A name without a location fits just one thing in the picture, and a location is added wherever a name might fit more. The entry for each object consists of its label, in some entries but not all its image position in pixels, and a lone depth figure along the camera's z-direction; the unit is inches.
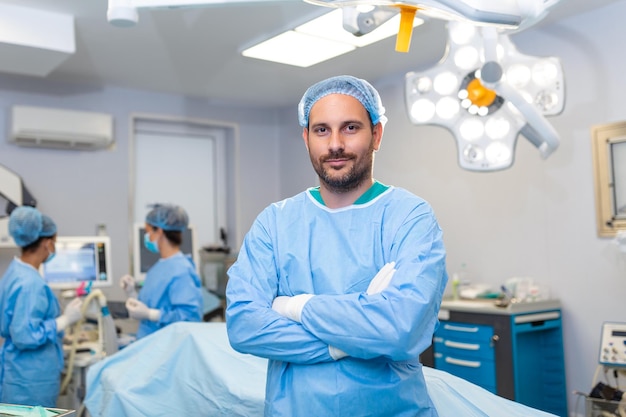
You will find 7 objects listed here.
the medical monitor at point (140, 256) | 170.1
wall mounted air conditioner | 167.6
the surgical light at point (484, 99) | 104.7
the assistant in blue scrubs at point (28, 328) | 110.4
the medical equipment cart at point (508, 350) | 131.2
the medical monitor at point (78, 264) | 152.6
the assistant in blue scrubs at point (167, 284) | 120.6
